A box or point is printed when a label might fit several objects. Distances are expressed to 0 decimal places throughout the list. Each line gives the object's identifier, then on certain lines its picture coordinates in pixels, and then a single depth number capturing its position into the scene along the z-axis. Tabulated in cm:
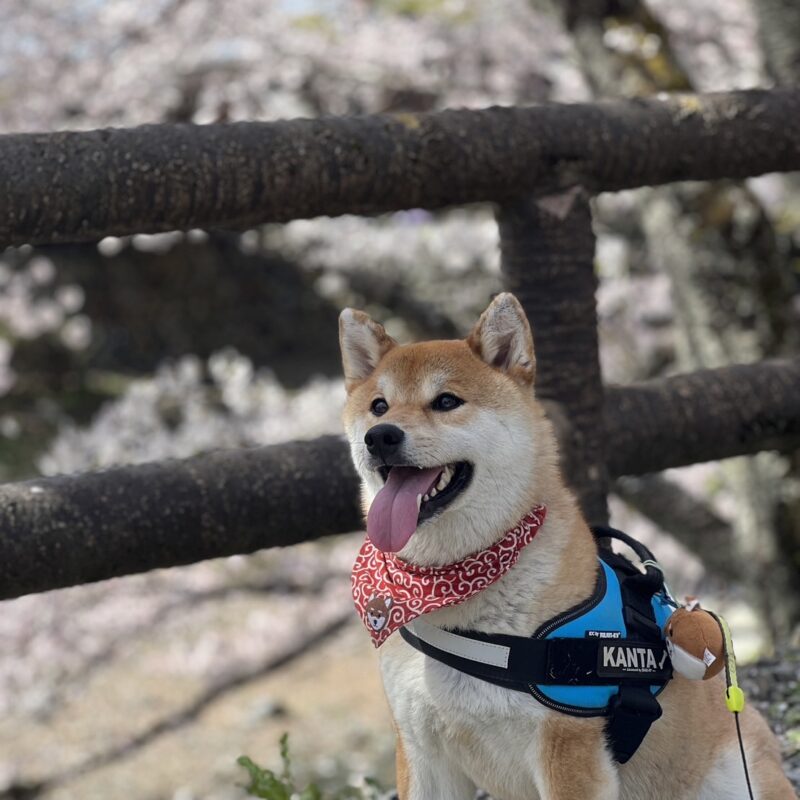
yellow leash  252
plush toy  251
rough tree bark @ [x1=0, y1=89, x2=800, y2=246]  322
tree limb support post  391
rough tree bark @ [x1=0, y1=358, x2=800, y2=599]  326
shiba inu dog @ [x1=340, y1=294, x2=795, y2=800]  251
